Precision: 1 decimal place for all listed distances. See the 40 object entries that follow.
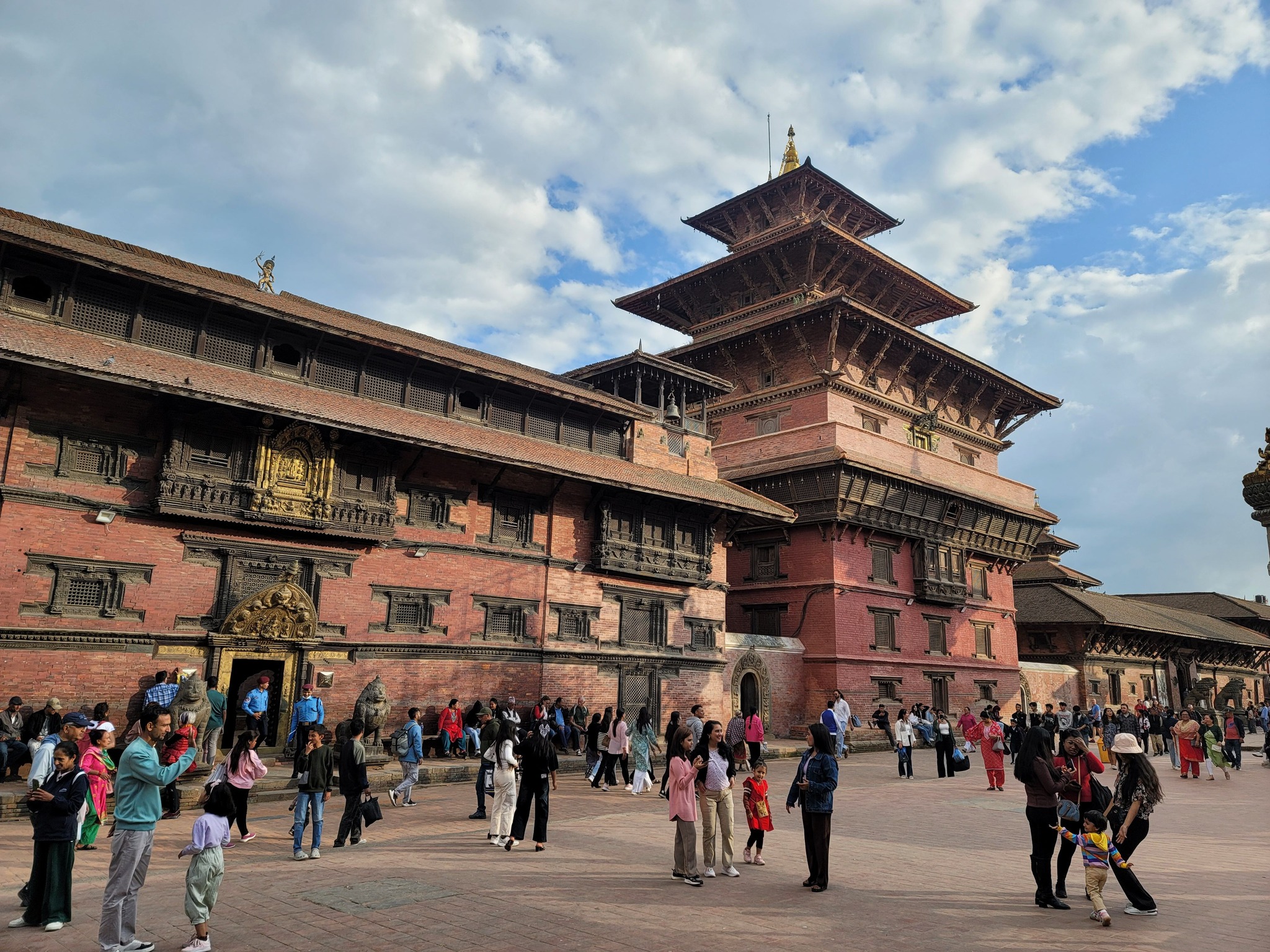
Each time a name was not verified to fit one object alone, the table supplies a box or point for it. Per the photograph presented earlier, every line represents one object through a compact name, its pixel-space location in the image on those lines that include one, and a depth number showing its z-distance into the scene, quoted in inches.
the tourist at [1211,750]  790.5
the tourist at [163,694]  586.2
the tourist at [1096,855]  288.5
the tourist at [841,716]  949.6
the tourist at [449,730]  740.0
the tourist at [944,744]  792.9
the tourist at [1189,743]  784.3
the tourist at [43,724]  543.2
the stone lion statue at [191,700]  570.3
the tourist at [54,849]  268.7
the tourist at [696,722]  599.8
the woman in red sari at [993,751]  677.9
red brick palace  625.0
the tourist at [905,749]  779.4
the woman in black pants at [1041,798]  307.3
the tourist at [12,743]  514.6
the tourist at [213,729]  590.6
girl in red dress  375.2
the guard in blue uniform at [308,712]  620.7
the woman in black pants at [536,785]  404.5
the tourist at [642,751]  644.7
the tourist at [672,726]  553.9
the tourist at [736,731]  696.4
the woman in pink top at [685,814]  343.9
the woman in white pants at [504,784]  410.3
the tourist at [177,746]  287.6
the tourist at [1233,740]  826.8
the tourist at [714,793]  356.8
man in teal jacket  242.2
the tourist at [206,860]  246.8
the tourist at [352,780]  398.9
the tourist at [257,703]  614.2
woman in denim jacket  330.3
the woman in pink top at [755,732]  731.2
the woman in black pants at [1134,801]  305.9
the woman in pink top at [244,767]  375.9
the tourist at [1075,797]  314.7
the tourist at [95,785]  365.4
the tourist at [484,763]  489.4
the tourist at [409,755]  544.1
